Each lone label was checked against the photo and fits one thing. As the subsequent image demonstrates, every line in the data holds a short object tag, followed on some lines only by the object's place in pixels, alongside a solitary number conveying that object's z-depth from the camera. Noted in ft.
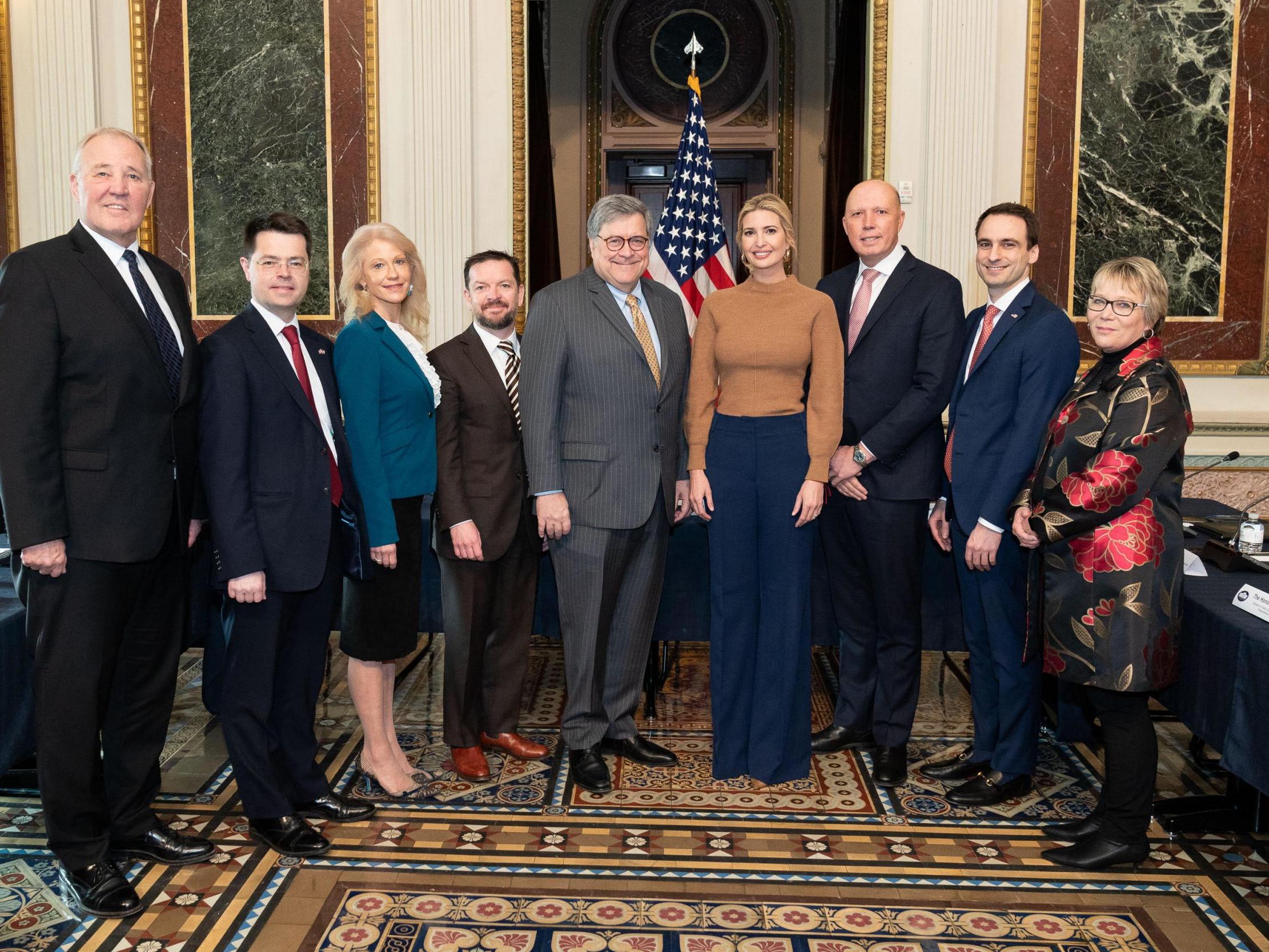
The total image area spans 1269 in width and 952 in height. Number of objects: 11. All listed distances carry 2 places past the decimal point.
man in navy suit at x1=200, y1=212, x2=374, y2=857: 8.60
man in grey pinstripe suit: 10.10
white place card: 8.69
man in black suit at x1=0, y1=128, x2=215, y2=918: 7.70
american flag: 18.16
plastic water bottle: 10.47
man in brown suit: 10.30
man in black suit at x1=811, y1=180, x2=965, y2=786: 10.34
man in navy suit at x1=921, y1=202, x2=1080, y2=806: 9.71
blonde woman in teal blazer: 9.57
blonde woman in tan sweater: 10.08
